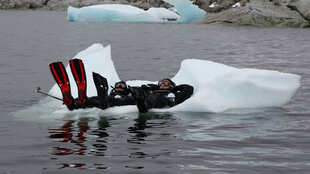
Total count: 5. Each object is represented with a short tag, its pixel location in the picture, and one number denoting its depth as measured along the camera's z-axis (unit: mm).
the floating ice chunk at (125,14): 69675
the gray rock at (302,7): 63719
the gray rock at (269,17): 64312
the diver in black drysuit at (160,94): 16656
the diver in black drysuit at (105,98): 16641
